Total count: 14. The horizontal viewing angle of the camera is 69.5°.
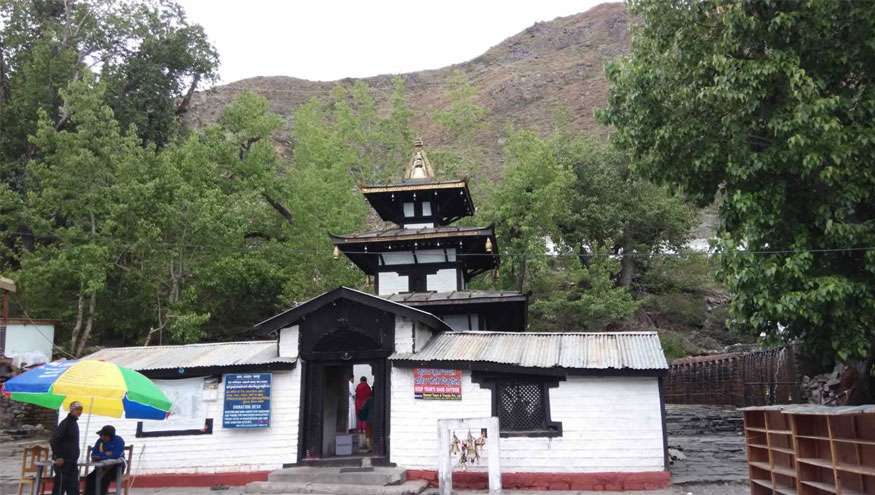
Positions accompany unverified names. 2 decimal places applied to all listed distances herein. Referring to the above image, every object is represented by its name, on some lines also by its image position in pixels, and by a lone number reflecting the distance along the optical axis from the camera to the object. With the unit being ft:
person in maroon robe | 51.06
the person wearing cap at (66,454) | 30.91
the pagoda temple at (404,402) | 42.27
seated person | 33.81
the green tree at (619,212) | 123.95
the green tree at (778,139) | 42.04
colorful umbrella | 30.99
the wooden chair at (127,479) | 35.78
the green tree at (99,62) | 113.09
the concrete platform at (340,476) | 41.73
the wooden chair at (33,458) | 33.50
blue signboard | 45.60
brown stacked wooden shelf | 26.30
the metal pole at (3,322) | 76.02
